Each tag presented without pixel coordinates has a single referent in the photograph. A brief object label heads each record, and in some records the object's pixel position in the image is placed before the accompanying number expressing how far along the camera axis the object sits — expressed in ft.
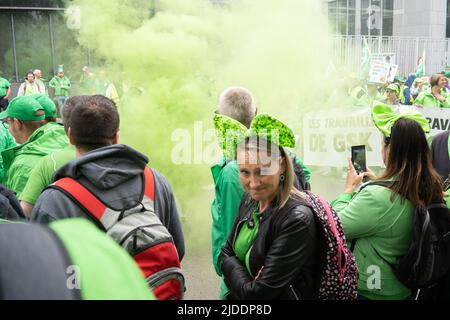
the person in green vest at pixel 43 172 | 8.82
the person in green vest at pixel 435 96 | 26.58
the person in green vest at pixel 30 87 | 47.38
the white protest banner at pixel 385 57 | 35.91
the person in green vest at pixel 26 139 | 10.75
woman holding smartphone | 7.93
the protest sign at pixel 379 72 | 30.58
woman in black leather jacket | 6.45
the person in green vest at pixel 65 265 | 1.96
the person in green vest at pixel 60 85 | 49.75
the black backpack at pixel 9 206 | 6.70
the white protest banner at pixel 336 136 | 21.58
